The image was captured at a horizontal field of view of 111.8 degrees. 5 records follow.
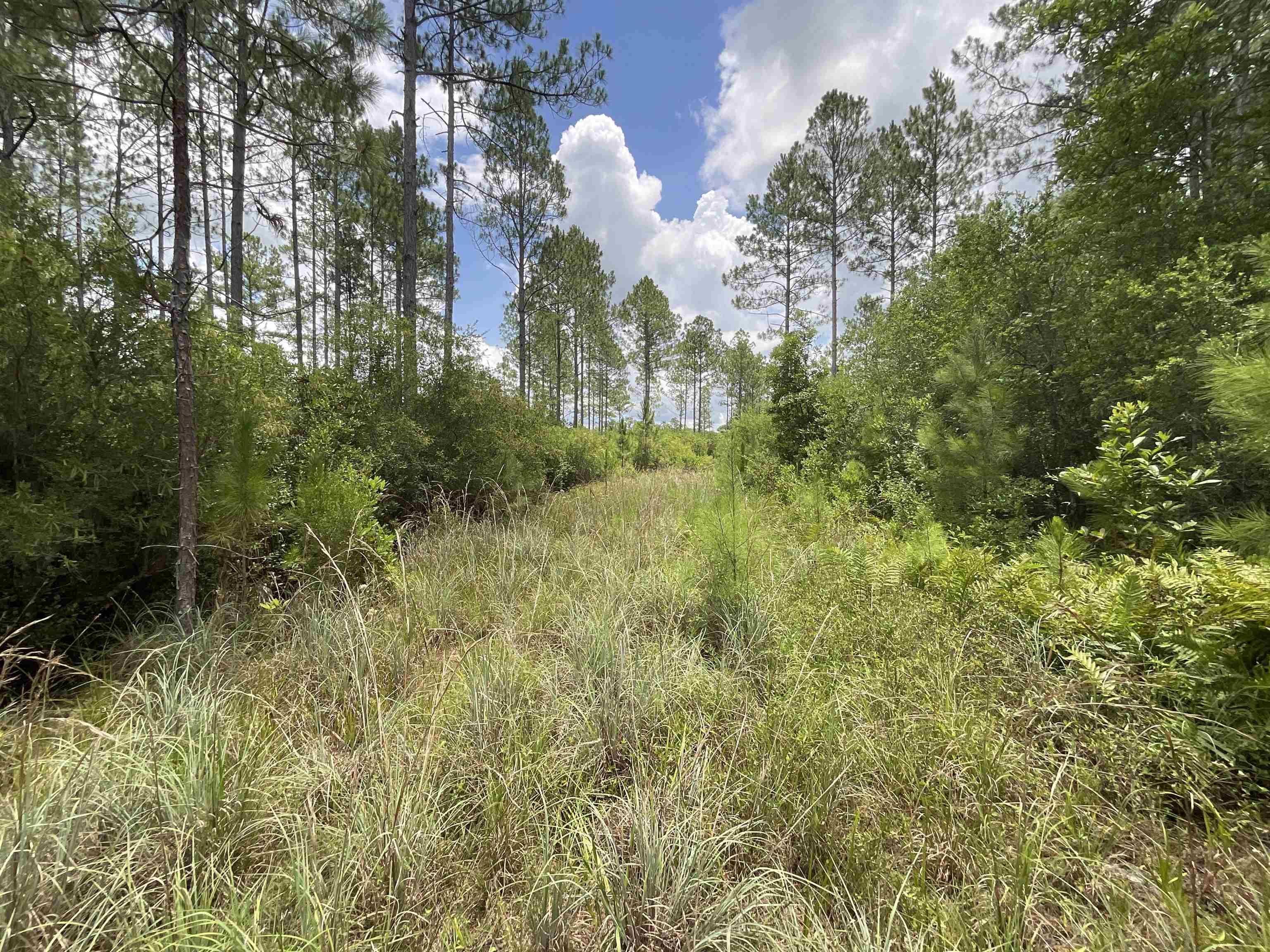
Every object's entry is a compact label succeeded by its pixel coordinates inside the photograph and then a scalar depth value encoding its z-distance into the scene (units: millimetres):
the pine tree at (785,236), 14945
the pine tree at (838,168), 13836
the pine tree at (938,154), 12453
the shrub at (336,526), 3326
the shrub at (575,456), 9930
